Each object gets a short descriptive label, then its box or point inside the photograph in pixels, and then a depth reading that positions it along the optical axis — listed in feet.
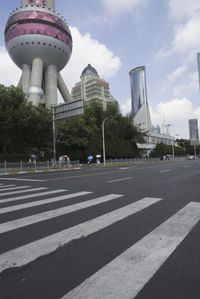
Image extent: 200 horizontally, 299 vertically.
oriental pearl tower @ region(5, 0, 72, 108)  164.24
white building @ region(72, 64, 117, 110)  316.82
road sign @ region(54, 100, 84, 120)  77.29
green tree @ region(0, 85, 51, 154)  88.87
